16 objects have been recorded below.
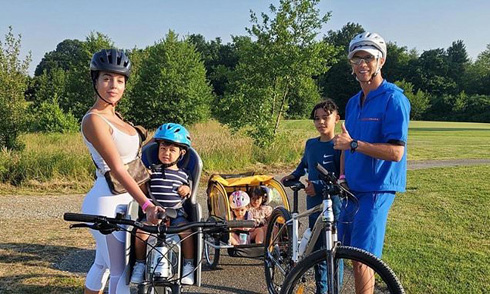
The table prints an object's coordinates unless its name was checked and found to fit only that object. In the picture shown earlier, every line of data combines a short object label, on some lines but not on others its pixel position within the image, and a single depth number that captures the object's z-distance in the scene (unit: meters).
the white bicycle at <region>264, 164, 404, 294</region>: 2.67
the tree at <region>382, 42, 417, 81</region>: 74.88
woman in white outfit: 2.62
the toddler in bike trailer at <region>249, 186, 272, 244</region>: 5.34
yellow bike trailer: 4.93
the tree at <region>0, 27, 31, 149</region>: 12.29
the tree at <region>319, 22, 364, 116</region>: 69.81
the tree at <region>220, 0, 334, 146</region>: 12.91
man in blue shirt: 2.75
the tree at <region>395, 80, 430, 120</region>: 60.44
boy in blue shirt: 3.95
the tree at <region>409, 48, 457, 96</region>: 70.88
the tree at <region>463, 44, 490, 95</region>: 70.91
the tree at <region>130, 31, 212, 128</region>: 25.77
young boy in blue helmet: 3.60
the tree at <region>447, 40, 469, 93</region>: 75.19
